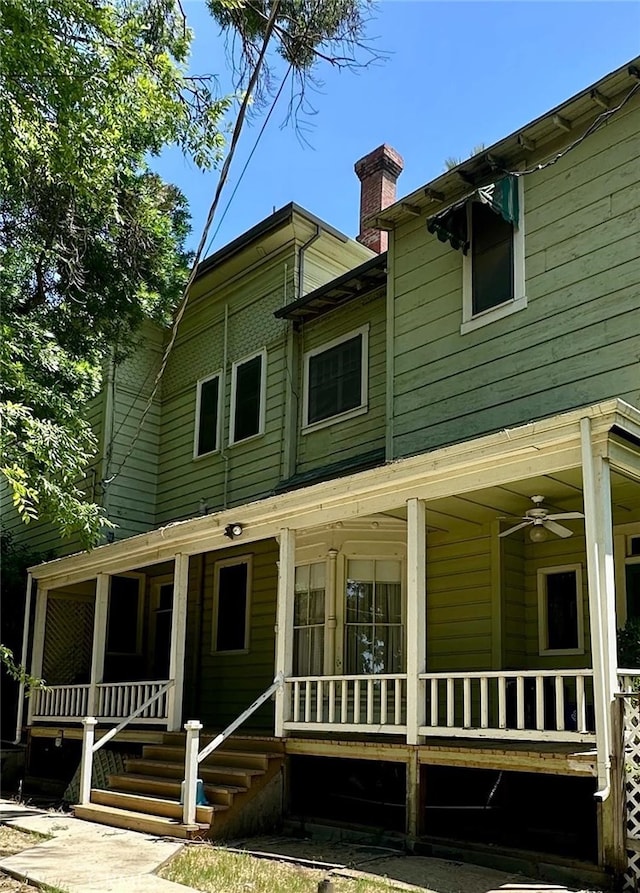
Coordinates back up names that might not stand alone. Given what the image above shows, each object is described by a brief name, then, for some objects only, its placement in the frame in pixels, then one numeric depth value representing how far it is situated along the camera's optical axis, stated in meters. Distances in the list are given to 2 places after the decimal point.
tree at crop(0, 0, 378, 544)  8.16
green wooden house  7.33
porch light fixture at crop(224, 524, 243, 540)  10.34
